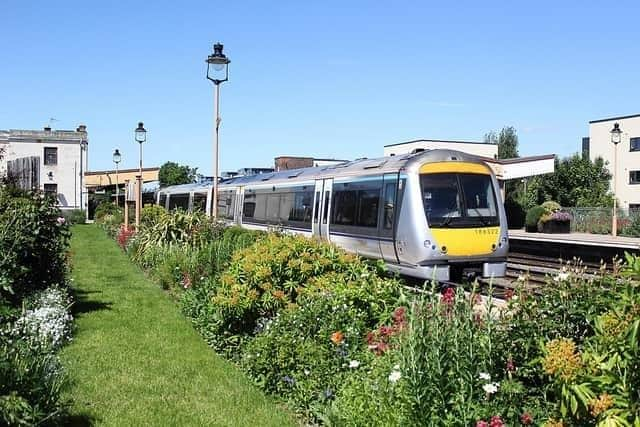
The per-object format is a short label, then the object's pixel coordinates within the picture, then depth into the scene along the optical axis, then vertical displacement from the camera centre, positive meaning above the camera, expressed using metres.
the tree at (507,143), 75.44 +7.53
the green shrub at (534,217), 42.22 -0.19
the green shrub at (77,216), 51.97 -0.73
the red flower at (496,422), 3.77 -1.11
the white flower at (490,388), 3.99 -0.99
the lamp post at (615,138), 34.97 +3.79
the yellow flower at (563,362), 3.51 -0.74
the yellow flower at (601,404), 3.16 -0.85
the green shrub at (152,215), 20.26 -0.24
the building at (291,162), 46.69 +3.20
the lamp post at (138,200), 25.15 +0.26
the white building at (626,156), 57.38 +4.90
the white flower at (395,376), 4.26 -0.99
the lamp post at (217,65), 16.31 +3.30
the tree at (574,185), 53.66 +2.25
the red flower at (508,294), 4.88 -0.56
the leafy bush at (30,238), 9.26 -0.46
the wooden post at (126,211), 30.58 -0.20
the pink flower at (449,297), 5.00 -0.61
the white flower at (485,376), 4.11 -0.94
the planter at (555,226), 41.66 -0.70
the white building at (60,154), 56.88 +4.21
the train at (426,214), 13.93 -0.05
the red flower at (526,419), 4.02 -1.16
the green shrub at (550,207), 42.28 +0.42
